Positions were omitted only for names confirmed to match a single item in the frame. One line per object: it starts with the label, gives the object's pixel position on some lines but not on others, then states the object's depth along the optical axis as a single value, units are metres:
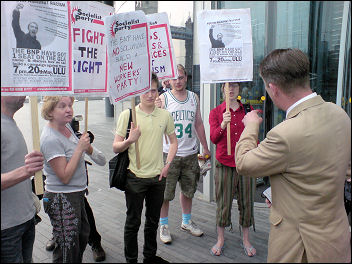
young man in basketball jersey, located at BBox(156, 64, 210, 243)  3.54
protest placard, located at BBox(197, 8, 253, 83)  3.05
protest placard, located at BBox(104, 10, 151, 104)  2.14
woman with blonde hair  2.06
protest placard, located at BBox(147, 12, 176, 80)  3.08
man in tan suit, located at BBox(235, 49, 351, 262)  1.45
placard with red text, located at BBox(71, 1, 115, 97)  2.01
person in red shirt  3.18
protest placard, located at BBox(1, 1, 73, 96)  1.39
